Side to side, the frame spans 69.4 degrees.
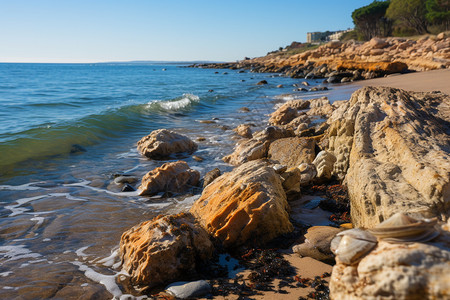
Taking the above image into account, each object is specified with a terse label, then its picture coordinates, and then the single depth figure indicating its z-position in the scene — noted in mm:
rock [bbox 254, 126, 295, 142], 7820
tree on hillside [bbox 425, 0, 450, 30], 46594
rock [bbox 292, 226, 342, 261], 3324
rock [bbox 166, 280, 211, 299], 3021
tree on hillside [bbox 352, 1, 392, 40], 59688
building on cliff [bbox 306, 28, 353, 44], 121450
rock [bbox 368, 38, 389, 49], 40031
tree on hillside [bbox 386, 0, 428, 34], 51281
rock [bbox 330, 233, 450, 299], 1673
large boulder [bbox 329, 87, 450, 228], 2740
